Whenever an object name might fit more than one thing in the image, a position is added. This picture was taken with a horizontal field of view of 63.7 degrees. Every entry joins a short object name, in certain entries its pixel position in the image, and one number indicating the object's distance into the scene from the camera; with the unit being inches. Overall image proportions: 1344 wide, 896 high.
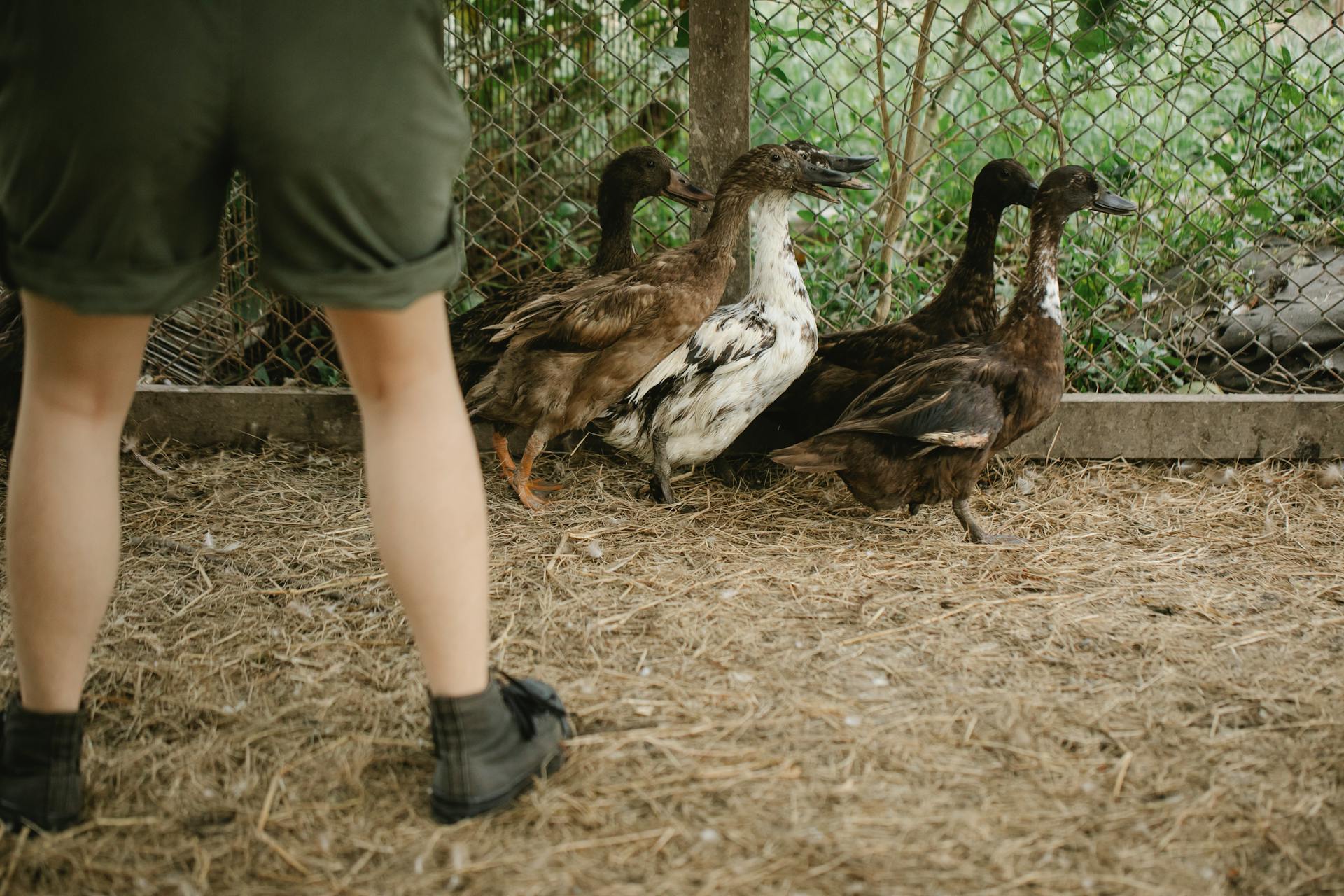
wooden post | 155.1
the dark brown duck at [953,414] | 138.0
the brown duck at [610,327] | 149.7
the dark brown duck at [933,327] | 160.7
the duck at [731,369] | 153.6
